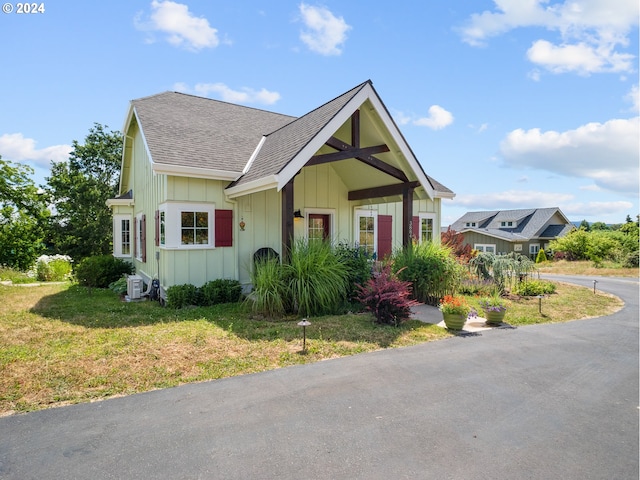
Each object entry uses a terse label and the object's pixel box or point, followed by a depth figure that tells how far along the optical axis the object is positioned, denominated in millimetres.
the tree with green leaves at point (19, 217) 16547
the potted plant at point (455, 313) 6660
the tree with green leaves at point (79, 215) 22484
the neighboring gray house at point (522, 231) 35906
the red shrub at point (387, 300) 6723
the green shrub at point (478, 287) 10930
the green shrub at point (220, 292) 8703
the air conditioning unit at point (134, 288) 9914
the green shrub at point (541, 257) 33656
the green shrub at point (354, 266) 8279
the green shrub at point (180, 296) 8414
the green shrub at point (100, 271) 12445
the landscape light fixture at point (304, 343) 5069
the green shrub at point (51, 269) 15016
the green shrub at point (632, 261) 24022
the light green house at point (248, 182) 8461
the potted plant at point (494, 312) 7230
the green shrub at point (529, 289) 11023
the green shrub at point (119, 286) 11173
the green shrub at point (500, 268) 11023
